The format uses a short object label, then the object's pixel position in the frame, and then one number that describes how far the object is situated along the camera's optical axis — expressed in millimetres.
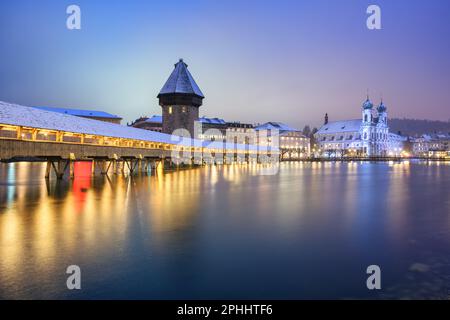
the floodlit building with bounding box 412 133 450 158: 180375
